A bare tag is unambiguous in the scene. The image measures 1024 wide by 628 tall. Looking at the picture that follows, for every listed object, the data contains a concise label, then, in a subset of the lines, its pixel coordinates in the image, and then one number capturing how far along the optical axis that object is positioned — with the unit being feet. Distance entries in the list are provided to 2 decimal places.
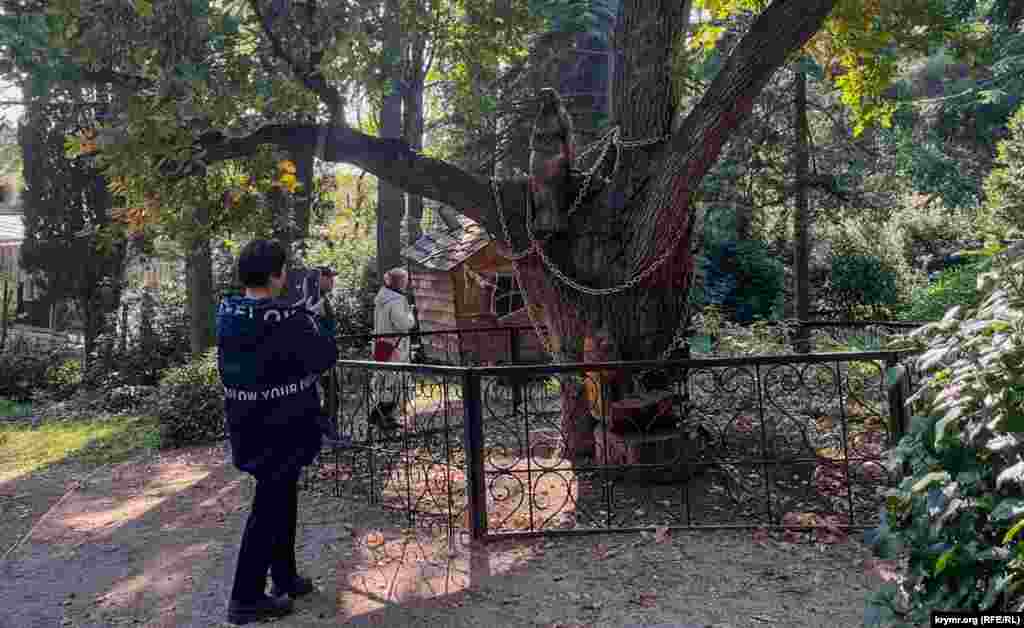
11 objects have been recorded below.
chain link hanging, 22.17
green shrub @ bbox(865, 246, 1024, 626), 8.61
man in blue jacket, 14.57
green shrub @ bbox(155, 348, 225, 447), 34.27
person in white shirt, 31.32
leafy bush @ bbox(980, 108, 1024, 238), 44.93
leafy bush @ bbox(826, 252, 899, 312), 55.47
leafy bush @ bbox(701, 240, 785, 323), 53.67
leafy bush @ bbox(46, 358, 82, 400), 53.47
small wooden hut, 43.62
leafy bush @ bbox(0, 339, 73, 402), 53.96
